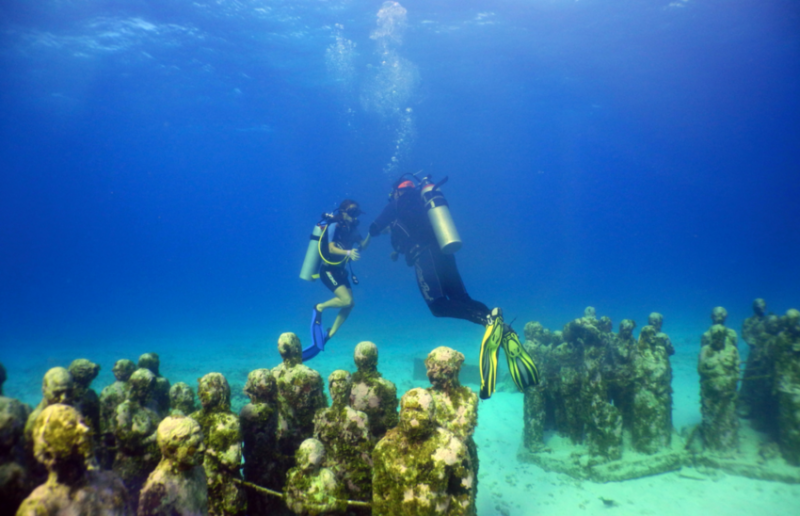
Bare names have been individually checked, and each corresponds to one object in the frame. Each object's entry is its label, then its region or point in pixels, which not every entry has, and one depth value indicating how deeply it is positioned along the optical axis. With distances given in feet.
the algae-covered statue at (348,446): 7.94
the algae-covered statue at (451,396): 9.51
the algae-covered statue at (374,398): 9.26
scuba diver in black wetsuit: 15.84
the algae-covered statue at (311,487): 6.85
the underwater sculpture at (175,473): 6.06
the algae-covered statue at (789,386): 17.70
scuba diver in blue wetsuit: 26.76
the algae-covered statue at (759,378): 19.92
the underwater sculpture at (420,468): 6.53
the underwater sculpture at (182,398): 10.81
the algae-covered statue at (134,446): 8.52
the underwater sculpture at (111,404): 8.98
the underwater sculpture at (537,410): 20.34
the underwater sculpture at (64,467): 4.84
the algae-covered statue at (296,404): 8.97
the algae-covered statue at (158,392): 10.95
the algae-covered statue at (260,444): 8.52
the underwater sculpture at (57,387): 8.12
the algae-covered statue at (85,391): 9.30
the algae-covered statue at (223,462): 7.25
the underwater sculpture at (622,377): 18.97
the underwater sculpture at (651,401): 18.61
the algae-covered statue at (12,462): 5.64
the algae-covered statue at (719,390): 17.98
